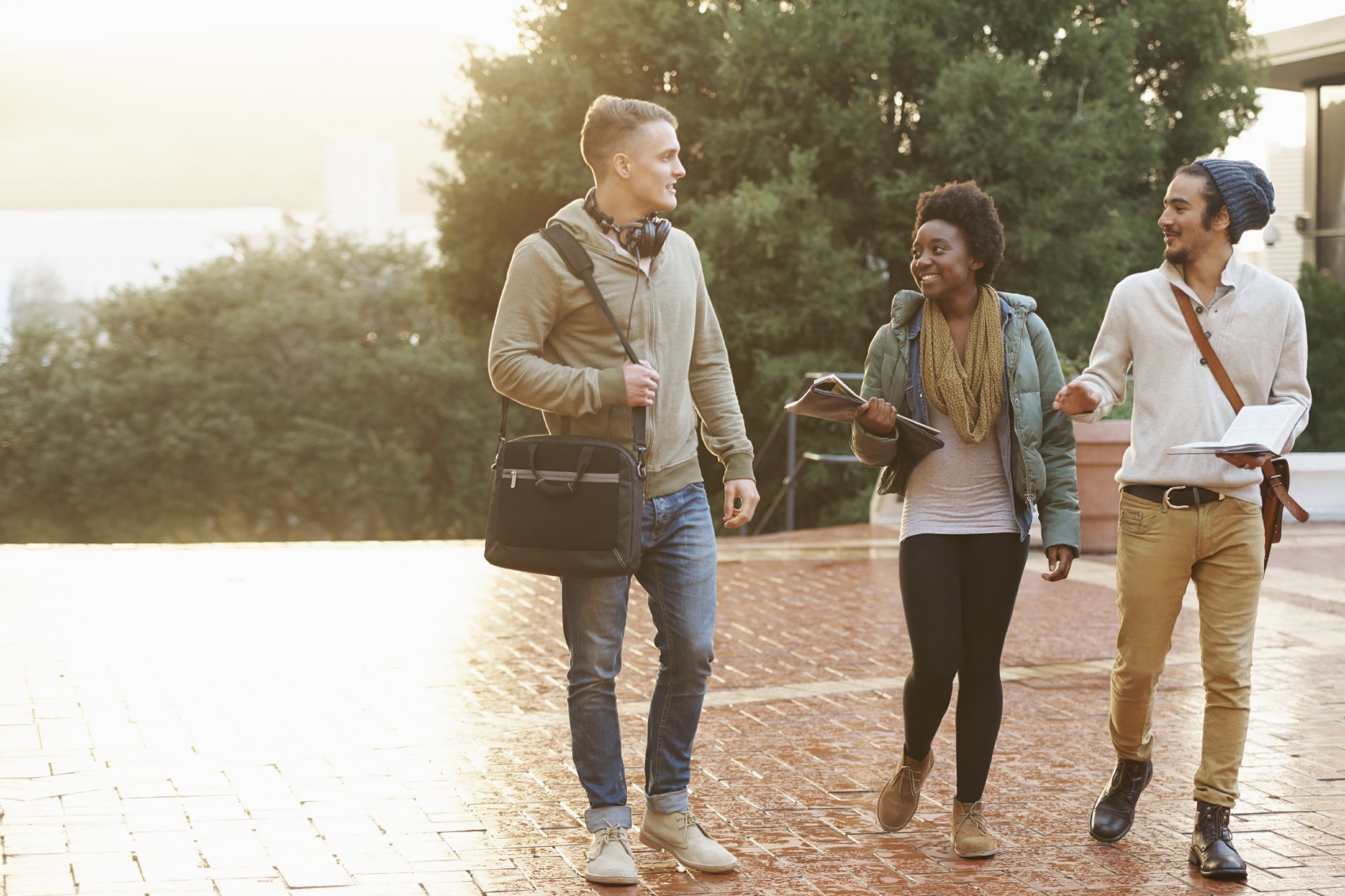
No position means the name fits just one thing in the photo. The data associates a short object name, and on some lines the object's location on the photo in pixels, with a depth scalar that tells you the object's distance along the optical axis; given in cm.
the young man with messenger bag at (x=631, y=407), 370
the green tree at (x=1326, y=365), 1636
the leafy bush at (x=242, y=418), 2853
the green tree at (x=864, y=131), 1795
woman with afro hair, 392
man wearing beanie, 393
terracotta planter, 1079
